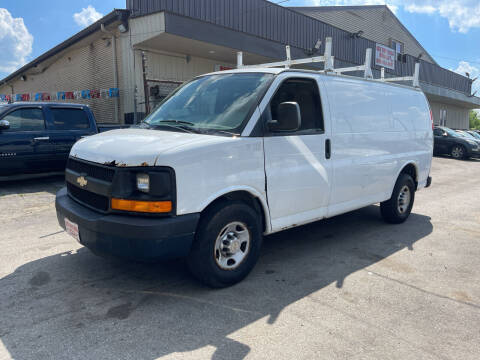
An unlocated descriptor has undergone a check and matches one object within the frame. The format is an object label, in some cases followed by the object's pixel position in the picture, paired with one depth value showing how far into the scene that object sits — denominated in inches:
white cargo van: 122.0
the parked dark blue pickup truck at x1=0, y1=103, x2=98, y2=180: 307.6
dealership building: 481.7
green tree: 3661.4
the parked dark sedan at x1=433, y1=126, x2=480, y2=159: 712.4
